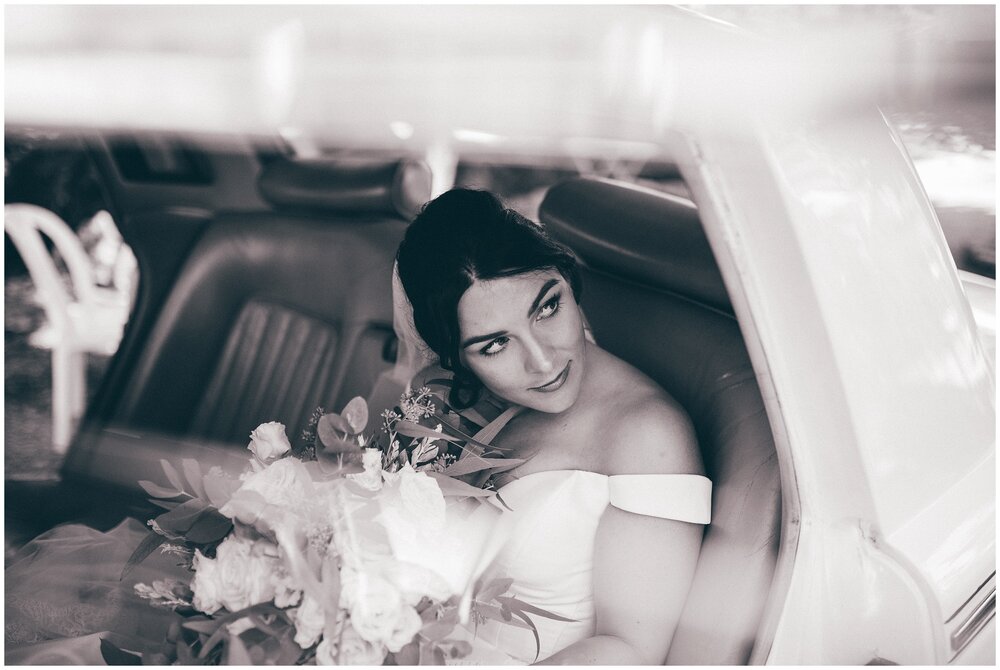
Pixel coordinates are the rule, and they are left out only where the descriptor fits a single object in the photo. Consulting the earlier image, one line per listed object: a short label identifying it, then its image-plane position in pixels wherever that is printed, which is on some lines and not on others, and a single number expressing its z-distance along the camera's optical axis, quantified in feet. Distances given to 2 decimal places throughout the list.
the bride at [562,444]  3.73
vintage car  2.83
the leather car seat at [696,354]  3.46
